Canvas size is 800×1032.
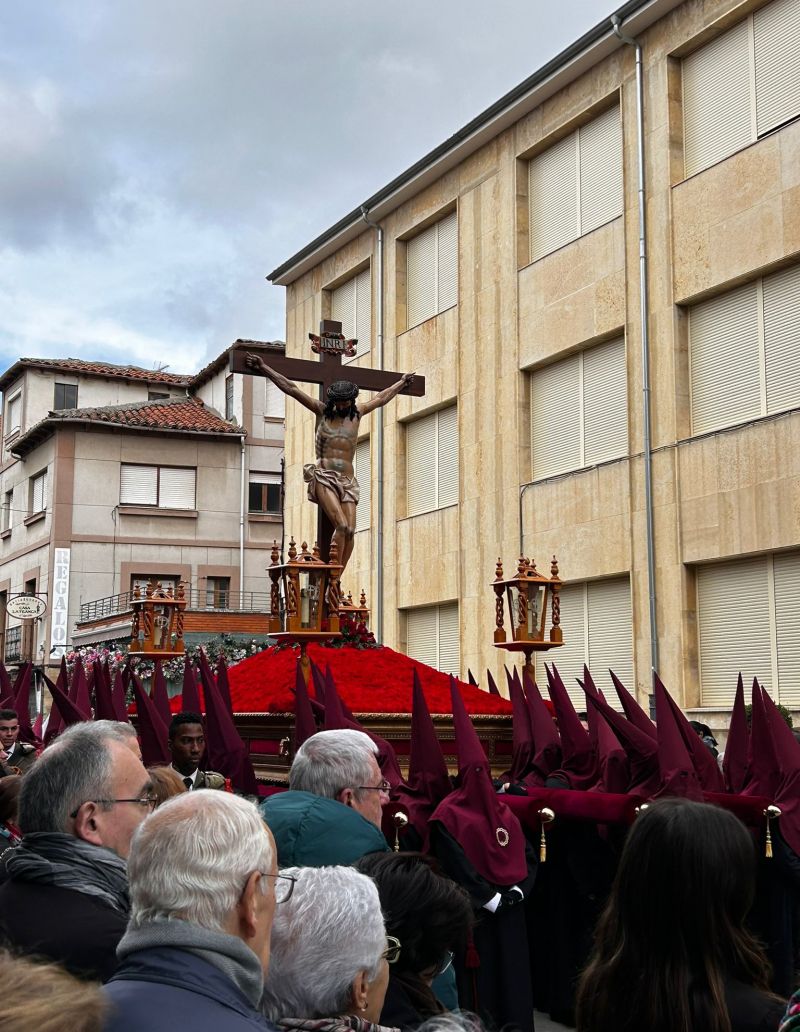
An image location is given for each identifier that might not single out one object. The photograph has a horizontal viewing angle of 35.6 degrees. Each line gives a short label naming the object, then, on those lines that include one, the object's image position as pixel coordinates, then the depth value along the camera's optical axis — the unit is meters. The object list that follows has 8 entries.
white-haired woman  2.40
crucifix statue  10.72
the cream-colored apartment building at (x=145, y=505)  30.91
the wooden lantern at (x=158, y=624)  11.95
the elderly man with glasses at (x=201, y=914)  1.97
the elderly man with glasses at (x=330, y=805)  3.46
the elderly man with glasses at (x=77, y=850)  2.79
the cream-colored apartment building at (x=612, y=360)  14.18
